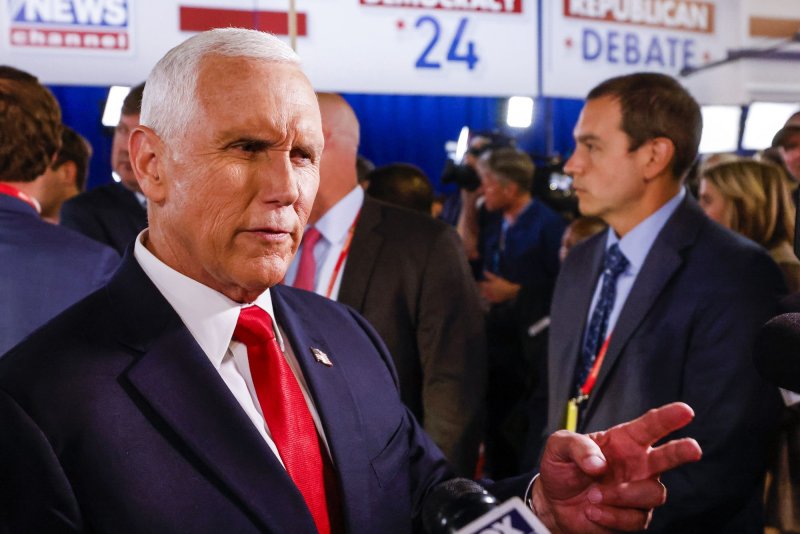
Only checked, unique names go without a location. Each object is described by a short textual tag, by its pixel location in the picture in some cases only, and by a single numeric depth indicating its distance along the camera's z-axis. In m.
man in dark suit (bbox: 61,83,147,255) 3.25
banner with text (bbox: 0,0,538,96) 3.90
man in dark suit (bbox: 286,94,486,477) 2.56
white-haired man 1.08
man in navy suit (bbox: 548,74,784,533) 2.04
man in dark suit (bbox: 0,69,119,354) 2.01
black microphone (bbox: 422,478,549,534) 0.89
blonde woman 2.98
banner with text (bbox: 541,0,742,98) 4.44
